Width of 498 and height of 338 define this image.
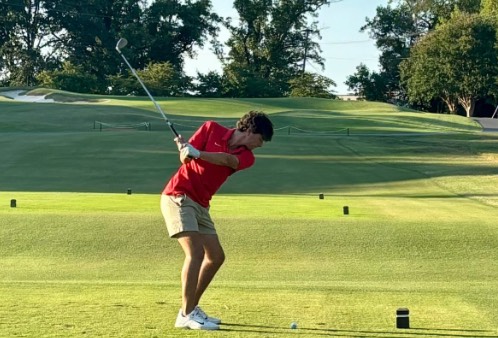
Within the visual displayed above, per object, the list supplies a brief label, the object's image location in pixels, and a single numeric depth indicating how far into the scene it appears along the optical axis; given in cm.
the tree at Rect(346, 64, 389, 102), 8706
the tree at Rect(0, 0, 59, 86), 8581
